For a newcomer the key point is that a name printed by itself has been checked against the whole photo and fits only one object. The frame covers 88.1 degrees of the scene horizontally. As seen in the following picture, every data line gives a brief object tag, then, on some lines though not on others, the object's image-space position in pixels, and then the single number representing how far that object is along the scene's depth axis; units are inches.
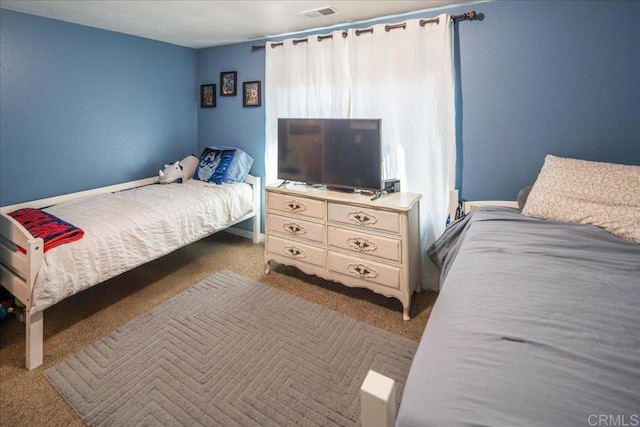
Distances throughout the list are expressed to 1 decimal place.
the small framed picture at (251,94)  139.6
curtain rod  91.9
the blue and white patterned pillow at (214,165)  137.7
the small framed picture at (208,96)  153.8
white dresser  91.7
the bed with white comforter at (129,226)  77.8
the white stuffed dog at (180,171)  138.9
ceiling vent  98.0
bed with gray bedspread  27.1
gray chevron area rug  62.2
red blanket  78.7
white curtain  97.9
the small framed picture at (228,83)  145.8
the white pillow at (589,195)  64.7
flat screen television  98.4
